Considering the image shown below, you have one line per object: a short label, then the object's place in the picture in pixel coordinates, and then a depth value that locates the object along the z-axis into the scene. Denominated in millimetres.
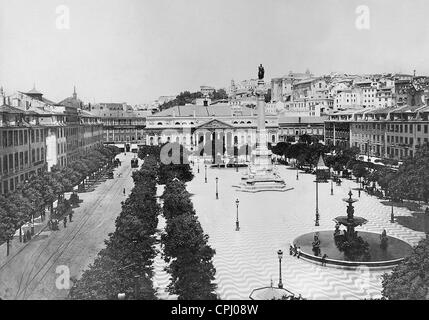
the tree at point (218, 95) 171512
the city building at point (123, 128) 121812
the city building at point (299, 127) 116312
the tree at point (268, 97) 183125
